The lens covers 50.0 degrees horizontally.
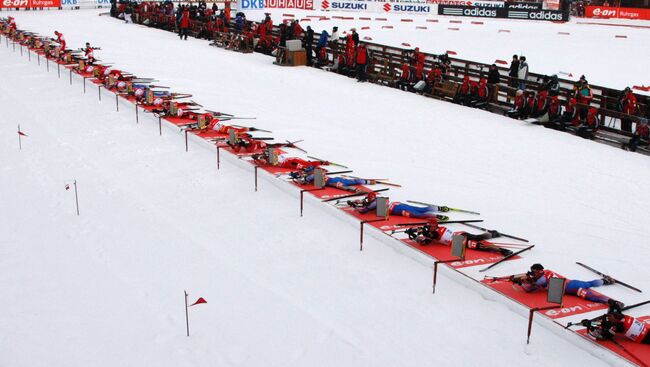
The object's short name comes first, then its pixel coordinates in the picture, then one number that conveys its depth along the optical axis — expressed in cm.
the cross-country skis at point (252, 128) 1783
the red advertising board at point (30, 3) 4788
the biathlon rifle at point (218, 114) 1931
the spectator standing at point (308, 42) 2819
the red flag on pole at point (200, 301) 860
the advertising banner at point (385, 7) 5047
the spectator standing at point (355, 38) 2640
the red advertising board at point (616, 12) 4884
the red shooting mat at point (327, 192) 1288
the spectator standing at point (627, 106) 1811
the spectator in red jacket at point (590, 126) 1808
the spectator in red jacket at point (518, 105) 1968
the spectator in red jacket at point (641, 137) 1686
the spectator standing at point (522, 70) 2198
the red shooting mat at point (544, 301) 895
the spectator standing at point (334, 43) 2748
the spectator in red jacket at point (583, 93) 1909
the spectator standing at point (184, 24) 3488
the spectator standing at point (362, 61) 2497
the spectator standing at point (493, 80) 2147
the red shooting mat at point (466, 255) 1024
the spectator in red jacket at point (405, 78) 2381
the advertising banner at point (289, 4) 5094
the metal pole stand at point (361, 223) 1062
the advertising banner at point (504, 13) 4897
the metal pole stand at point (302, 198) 1204
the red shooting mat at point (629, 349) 786
